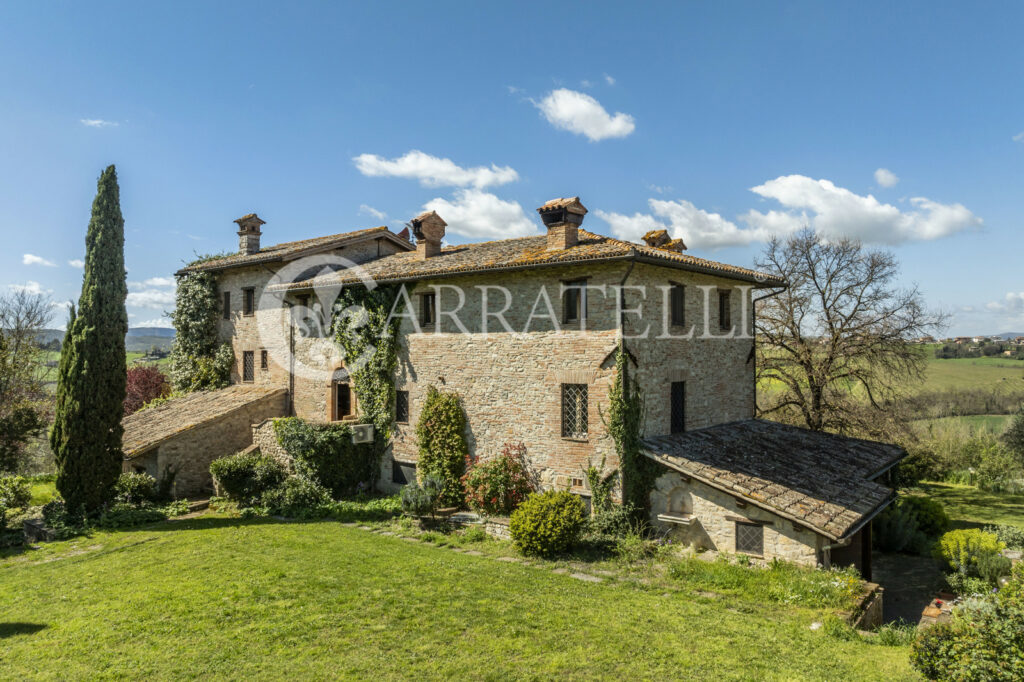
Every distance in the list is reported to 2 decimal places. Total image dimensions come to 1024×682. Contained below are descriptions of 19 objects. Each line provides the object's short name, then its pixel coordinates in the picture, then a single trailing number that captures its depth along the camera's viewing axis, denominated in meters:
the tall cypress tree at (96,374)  15.43
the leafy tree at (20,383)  21.58
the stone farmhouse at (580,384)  12.94
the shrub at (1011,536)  14.27
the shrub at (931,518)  17.00
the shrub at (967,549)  12.55
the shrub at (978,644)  6.66
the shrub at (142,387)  30.52
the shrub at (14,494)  16.47
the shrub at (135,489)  17.07
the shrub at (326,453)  17.77
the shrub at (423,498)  15.16
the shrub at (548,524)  12.83
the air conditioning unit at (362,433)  18.03
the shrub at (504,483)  15.22
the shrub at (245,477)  17.17
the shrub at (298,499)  16.58
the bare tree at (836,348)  22.62
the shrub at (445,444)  16.39
